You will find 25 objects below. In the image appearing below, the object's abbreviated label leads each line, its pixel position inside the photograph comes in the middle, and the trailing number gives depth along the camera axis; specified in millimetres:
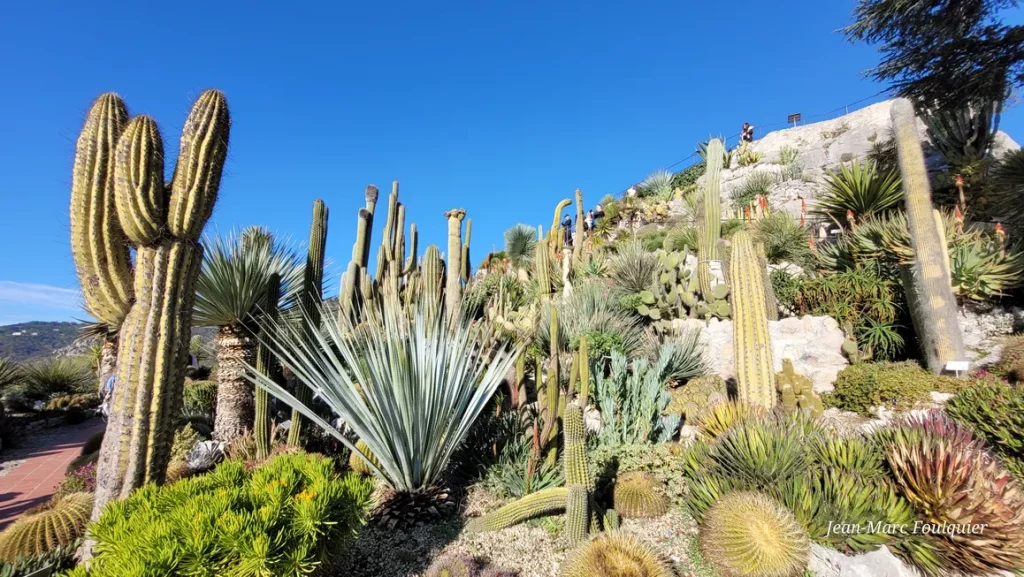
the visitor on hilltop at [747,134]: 25391
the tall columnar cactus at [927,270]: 5766
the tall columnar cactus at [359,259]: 6199
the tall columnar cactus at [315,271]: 5191
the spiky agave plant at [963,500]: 2602
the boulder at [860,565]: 2557
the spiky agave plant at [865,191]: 9102
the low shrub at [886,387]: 5199
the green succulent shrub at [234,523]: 1708
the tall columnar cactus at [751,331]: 4957
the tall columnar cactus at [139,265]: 2822
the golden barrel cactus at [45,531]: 3043
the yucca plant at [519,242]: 18844
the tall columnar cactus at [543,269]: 9297
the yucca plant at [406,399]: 3322
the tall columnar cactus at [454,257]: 7246
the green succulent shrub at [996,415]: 3656
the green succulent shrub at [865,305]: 6684
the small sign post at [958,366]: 5445
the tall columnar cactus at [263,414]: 4578
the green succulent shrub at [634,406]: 4559
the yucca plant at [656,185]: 22709
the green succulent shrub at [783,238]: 10555
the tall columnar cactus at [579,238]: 11867
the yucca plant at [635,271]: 8742
